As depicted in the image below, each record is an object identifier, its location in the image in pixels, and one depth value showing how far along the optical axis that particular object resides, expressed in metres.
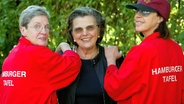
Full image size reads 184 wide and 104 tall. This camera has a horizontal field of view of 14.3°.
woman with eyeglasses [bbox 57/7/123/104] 6.48
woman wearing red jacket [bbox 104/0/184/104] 5.78
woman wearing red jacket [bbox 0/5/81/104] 6.01
